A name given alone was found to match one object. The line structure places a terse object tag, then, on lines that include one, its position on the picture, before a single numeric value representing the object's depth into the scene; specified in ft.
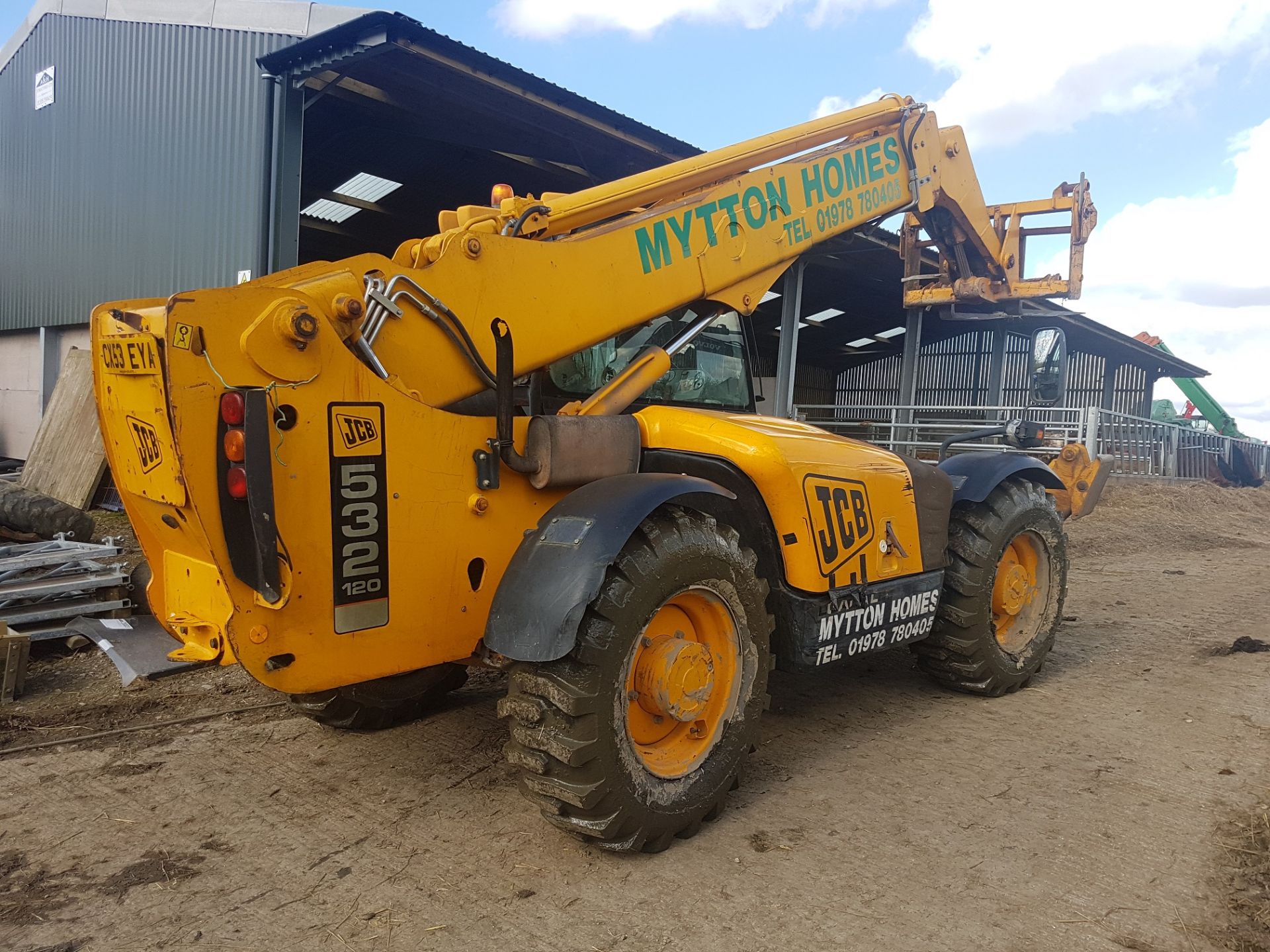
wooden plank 32.30
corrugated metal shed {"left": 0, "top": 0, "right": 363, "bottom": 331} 33.81
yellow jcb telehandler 8.57
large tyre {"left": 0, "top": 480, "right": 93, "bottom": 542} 23.88
